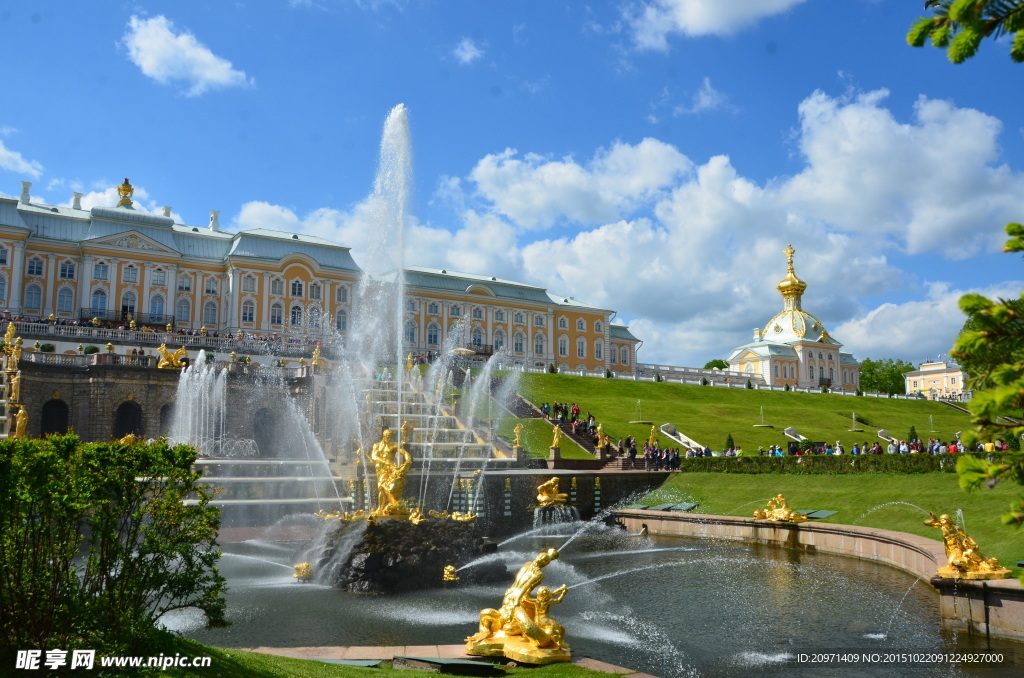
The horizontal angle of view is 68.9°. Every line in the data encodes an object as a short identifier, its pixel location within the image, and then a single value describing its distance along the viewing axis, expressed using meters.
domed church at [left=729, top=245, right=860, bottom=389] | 93.33
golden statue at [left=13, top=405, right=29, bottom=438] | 24.42
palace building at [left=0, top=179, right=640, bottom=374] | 57.41
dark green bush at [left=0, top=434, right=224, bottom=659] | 6.02
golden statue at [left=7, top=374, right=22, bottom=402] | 29.84
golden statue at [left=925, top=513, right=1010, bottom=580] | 11.66
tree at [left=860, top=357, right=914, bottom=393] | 110.62
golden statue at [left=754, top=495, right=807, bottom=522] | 20.84
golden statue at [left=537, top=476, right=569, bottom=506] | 26.55
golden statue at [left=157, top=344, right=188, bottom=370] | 35.75
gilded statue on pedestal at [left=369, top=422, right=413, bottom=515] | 16.12
